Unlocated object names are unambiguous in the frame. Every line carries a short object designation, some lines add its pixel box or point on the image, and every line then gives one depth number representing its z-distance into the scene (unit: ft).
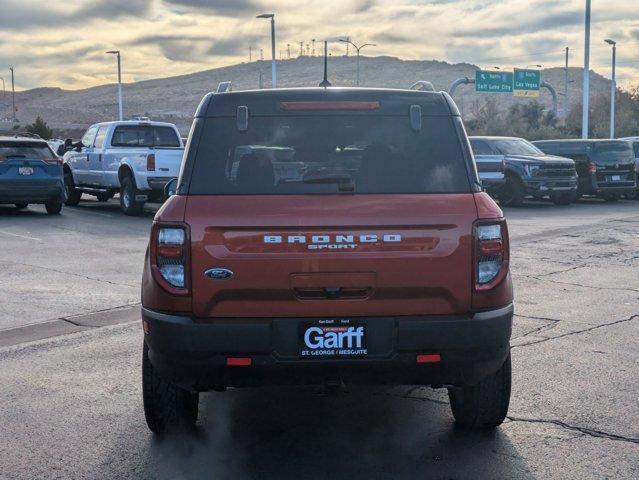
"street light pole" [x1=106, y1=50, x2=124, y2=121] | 208.02
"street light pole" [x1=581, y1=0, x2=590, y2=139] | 124.26
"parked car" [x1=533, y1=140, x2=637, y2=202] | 81.51
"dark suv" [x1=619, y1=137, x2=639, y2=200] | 85.20
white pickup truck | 63.10
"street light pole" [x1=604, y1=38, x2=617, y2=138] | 155.82
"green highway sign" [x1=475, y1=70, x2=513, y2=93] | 167.73
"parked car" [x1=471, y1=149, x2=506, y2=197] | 75.87
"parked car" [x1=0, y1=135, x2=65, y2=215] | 62.54
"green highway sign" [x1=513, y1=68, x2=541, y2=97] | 172.14
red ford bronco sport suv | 14.14
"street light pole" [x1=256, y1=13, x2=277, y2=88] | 148.46
